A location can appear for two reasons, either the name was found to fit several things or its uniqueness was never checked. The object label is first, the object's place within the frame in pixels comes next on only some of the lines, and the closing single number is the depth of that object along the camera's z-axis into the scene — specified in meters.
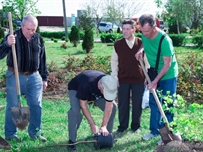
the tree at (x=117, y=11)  43.84
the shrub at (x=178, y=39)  22.47
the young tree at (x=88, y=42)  17.03
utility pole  28.16
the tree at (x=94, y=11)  47.22
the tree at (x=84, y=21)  39.16
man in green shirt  4.52
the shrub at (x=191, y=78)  7.18
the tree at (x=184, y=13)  33.31
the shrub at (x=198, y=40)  20.14
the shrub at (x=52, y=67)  9.71
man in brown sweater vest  5.19
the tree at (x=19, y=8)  30.23
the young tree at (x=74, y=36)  20.12
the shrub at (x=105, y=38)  24.51
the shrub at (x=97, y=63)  8.55
